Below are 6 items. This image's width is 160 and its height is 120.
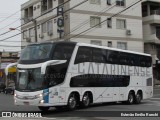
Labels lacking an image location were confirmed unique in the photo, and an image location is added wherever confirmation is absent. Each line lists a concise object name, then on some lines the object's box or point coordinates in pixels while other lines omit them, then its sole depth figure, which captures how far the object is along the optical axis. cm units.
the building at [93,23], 4747
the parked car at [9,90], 4797
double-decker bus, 1919
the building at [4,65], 5772
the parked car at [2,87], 5231
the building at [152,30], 5567
